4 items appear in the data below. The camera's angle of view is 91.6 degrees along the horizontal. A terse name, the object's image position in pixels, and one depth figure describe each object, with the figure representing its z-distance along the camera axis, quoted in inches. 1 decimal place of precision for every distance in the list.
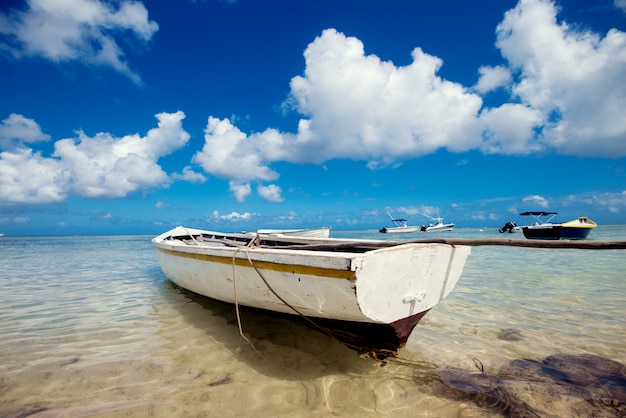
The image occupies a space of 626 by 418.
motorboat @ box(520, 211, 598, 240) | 1048.2
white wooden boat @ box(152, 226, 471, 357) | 106.3
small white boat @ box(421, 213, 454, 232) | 2632.9
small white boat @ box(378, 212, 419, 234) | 2739.9
